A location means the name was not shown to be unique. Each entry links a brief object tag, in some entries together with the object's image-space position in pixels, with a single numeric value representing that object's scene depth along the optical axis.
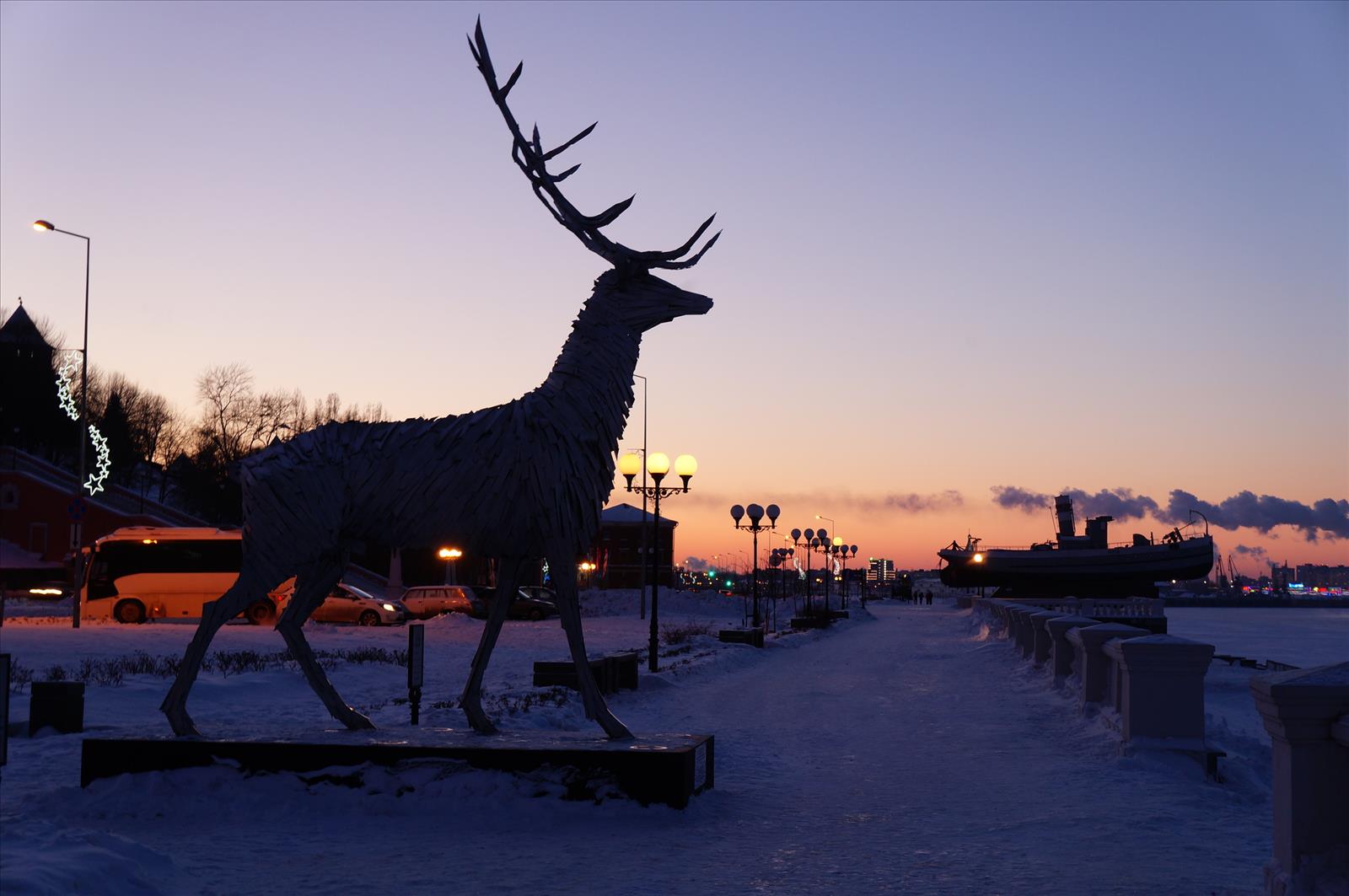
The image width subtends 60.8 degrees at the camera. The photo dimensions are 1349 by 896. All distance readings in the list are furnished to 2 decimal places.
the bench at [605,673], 16.14
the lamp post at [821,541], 59.31
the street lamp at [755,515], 34.66
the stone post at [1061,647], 17.42
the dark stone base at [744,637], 30.11
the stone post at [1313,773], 4.95
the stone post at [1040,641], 20.70
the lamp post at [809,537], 51.94
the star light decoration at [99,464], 52.59
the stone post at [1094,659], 13.11
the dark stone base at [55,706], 11.24
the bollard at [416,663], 11.00
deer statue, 8.81
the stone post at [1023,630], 23.59
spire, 72.50
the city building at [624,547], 92.69
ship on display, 89.06
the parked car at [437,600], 40.47
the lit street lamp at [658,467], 22.80
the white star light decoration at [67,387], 65.19
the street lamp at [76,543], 29.18
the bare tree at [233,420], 70.55
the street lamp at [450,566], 55.28
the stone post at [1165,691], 10.33
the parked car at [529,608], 42.53
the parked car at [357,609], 35.41
